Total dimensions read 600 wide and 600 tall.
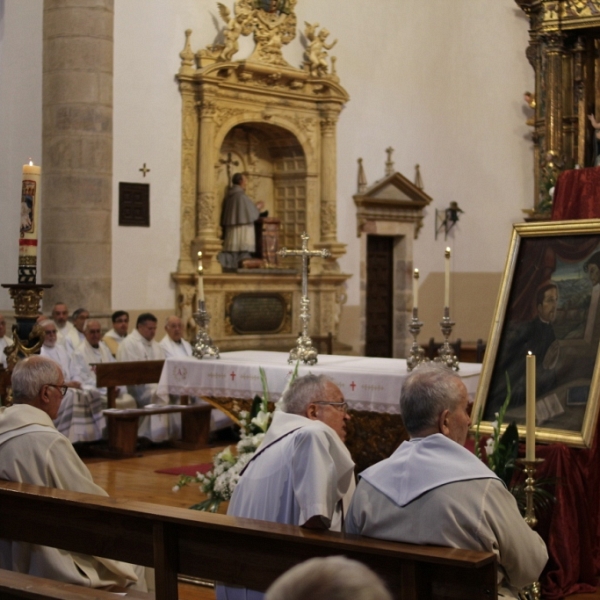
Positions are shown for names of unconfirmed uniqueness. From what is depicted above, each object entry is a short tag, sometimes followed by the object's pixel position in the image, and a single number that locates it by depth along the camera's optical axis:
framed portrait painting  5.38
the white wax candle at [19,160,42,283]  4.71
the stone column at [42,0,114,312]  12.75
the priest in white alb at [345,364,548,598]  3.00
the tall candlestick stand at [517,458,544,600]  3.86
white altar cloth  7.15
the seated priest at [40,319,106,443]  9.70
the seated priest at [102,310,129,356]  11.19
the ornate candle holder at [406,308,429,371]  6.94
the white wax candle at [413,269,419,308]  6.85
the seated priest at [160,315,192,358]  10.66
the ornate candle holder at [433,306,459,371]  6.90
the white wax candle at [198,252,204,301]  7.91
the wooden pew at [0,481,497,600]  2.80
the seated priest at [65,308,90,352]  10.60
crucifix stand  7.74
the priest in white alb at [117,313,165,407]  10.46
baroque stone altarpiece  14.24
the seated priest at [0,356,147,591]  3.90
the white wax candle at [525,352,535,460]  3.80
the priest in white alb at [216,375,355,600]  3.46
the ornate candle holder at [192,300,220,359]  8.11
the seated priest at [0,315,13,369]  10.02
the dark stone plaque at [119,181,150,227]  13.53
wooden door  17.05
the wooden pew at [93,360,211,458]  9.61
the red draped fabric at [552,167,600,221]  6.20
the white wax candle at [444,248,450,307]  6.68
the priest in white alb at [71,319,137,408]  10.09
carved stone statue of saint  14.97
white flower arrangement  5.63
